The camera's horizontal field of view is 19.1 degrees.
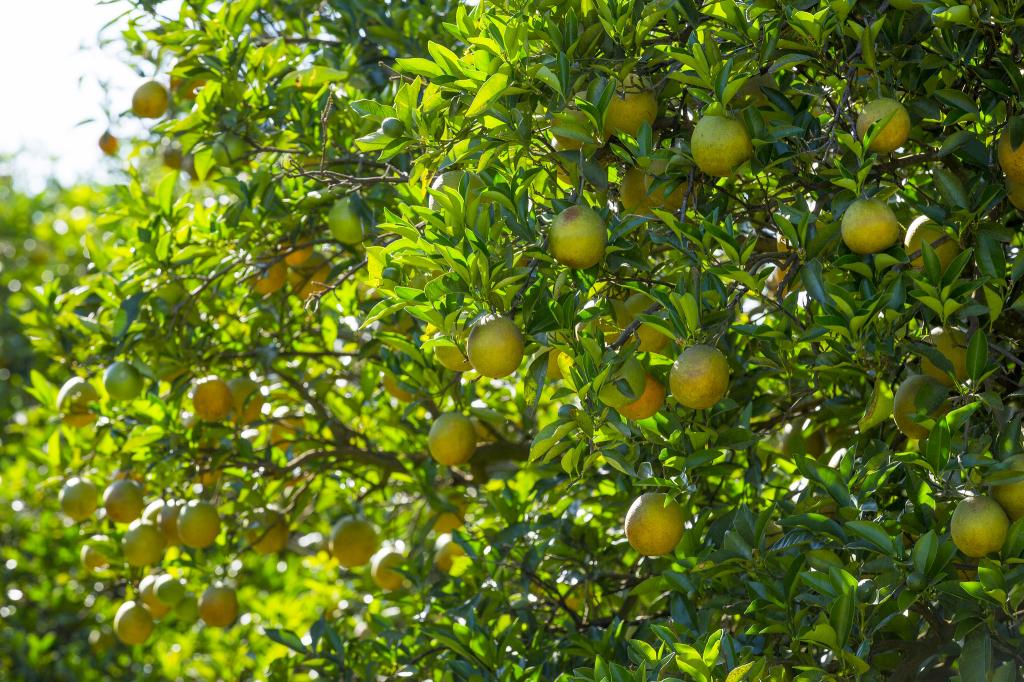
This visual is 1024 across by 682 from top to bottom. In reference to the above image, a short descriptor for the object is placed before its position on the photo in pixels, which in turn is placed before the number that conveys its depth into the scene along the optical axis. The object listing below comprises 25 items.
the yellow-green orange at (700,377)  3.54
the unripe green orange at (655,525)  3.66
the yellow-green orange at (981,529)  3.48
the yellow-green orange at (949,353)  3.67
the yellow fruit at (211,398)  4.41
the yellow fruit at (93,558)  4.71
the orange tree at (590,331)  3.59
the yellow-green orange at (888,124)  3.62
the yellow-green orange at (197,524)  4.43
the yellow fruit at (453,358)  3.70
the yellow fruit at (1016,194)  3.64
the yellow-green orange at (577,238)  3.58
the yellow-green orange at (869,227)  3.57
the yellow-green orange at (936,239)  3.70
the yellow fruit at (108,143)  5.04
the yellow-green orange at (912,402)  3.63
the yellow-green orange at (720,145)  3.61
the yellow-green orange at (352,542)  4.63
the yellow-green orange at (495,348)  3.55
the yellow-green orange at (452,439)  4.13
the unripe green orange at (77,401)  4.50
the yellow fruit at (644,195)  3.73
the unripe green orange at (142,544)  4.47
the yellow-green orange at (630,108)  3.72
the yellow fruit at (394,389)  4.39
